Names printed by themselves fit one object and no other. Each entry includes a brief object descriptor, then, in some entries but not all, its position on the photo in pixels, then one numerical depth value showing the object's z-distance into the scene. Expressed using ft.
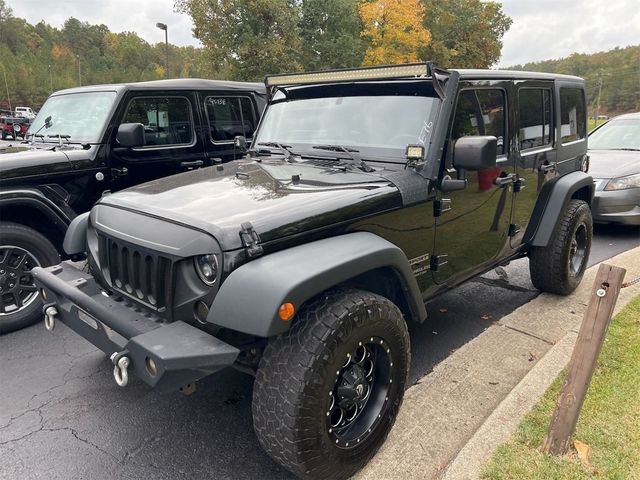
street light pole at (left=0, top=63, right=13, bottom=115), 192.24
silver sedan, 22.85
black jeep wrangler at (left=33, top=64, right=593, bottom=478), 6.86
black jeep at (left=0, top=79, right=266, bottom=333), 13.53
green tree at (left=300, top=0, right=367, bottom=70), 88.99
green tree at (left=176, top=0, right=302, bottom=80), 73.61
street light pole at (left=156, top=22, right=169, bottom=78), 80.43
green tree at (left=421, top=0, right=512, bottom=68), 110.11
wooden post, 7.54
